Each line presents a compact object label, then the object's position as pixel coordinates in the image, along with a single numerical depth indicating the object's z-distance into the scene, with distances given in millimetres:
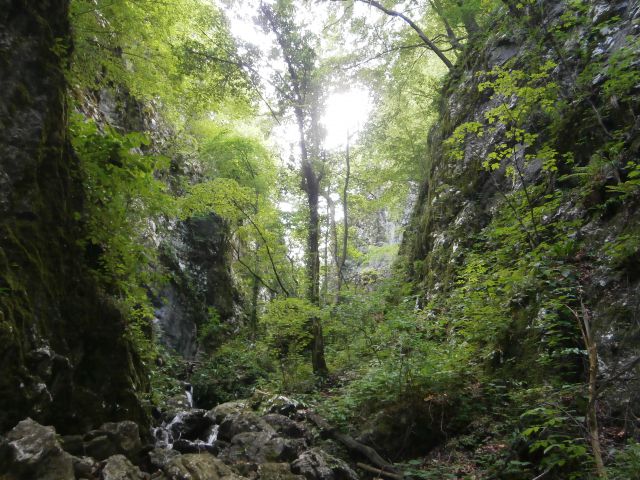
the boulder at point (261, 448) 5715
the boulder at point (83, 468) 3537
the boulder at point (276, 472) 4934
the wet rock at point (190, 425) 7305
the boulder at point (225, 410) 7744
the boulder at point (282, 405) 7707
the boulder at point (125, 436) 4402
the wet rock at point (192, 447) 6207
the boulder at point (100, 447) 4078
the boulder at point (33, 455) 3057
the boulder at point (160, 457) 4652
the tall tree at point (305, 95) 11734
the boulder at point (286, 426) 6807
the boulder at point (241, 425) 6626
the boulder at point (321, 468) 5141
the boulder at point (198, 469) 4215
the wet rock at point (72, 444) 3928
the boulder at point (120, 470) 3621
